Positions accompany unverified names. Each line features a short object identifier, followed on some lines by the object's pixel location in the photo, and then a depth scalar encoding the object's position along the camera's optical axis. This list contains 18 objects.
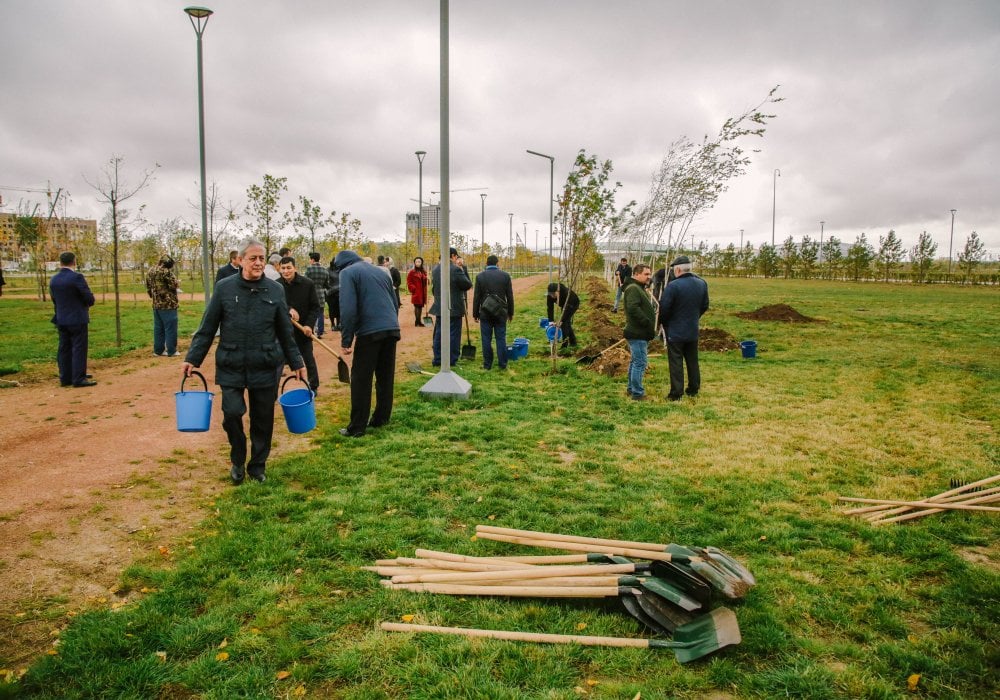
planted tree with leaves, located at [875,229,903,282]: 53.28
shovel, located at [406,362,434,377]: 10.23
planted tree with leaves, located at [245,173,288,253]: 19.39
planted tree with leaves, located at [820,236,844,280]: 59.03
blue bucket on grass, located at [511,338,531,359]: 11.72
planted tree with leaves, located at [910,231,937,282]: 49.91
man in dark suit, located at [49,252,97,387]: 8.56
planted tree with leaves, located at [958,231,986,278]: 48.62
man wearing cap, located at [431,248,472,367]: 10.19
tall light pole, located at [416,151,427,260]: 26.02
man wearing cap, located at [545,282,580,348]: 12.61
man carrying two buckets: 4.88
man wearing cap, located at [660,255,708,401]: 8.32
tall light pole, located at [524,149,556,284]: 25.05
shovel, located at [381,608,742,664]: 2.95
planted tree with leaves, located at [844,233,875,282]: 54.91
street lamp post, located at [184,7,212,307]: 10.91
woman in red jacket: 15.25
